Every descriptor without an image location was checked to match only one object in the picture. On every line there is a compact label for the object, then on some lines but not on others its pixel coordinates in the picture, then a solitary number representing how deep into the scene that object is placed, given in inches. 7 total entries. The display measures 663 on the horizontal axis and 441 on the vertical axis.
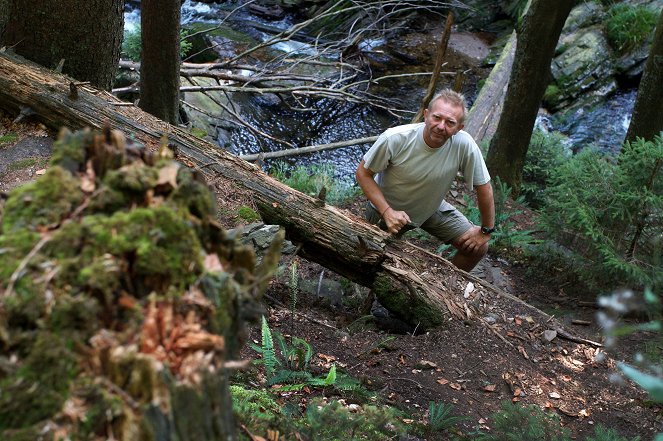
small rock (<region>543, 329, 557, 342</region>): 211.3
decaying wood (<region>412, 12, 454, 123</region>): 348.2
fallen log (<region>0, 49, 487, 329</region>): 205.0
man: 205.3
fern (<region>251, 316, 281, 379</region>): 149.9
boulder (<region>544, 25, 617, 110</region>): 556.1
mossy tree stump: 54.1
